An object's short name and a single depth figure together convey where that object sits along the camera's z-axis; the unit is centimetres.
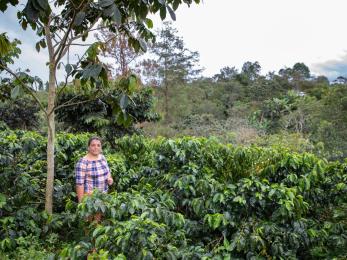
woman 426
